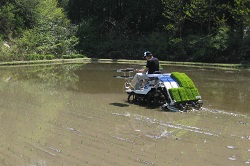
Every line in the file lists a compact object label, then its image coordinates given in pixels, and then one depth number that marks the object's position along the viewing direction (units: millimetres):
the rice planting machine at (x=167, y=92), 10258
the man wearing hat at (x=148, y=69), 11438
